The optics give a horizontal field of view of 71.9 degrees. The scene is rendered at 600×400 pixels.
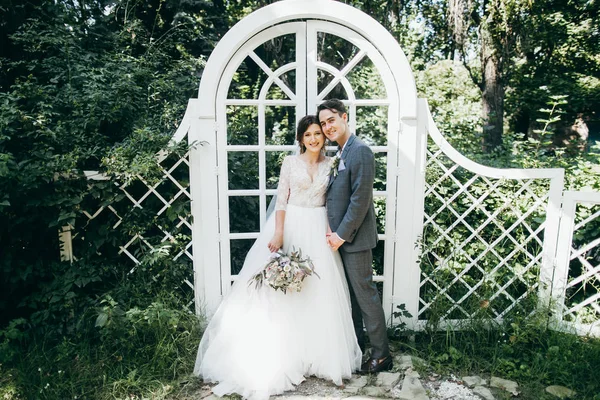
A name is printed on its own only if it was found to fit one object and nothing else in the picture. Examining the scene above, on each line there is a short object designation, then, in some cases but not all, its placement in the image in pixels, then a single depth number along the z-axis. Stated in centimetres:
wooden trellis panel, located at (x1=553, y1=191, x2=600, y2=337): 292
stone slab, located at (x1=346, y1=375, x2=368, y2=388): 263
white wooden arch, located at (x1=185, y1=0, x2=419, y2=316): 288
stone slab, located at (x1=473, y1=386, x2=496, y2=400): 253
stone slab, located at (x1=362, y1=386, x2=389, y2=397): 255
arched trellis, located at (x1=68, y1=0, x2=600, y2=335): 290
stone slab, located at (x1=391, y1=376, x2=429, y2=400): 252
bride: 259
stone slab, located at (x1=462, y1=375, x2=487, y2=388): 265
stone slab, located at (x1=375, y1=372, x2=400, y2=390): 266
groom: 252
